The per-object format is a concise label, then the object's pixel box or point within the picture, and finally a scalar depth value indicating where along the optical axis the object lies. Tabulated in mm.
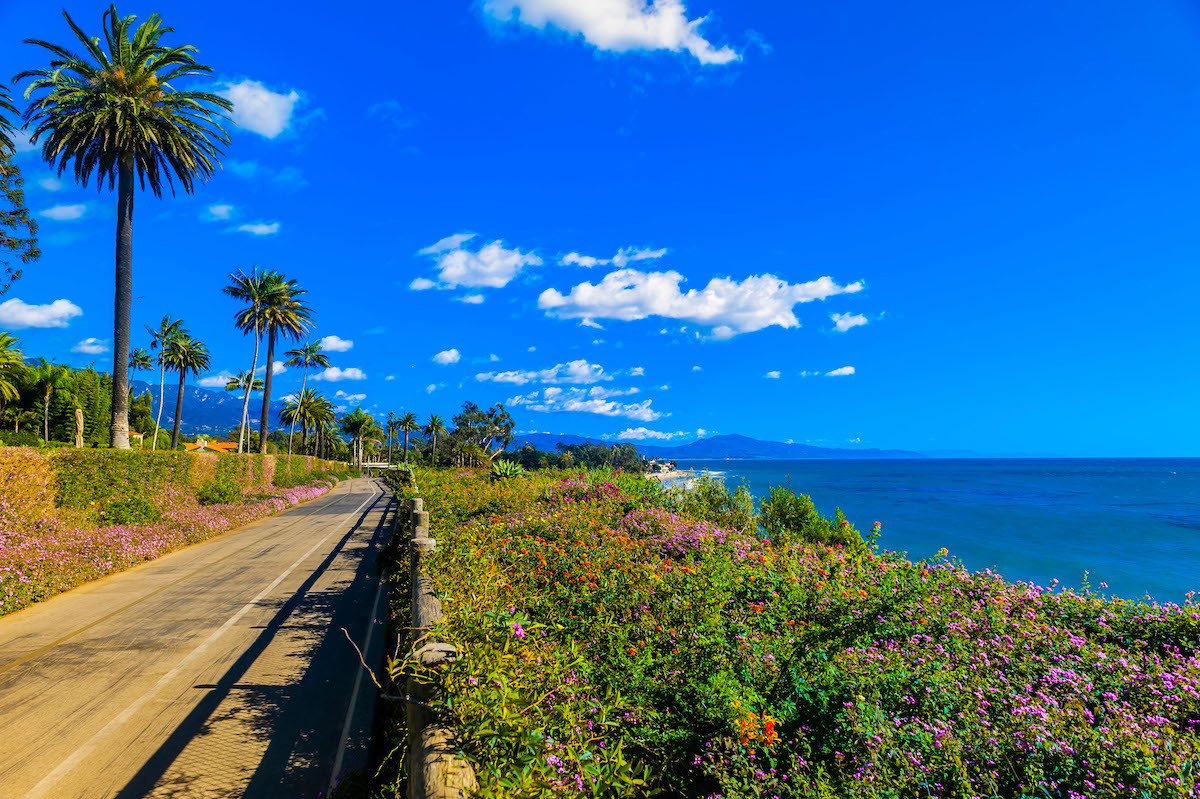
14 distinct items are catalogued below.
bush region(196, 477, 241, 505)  19031
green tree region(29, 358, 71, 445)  51125
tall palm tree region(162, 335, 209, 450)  50375
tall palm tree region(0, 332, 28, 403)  35531
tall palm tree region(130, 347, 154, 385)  59956
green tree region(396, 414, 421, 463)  111000
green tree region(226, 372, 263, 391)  44438
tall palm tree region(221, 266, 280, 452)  37562
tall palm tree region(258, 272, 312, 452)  38125
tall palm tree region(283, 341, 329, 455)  59469
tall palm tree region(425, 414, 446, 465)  94500
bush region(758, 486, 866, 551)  13398
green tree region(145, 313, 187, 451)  48844
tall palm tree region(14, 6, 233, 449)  16062
